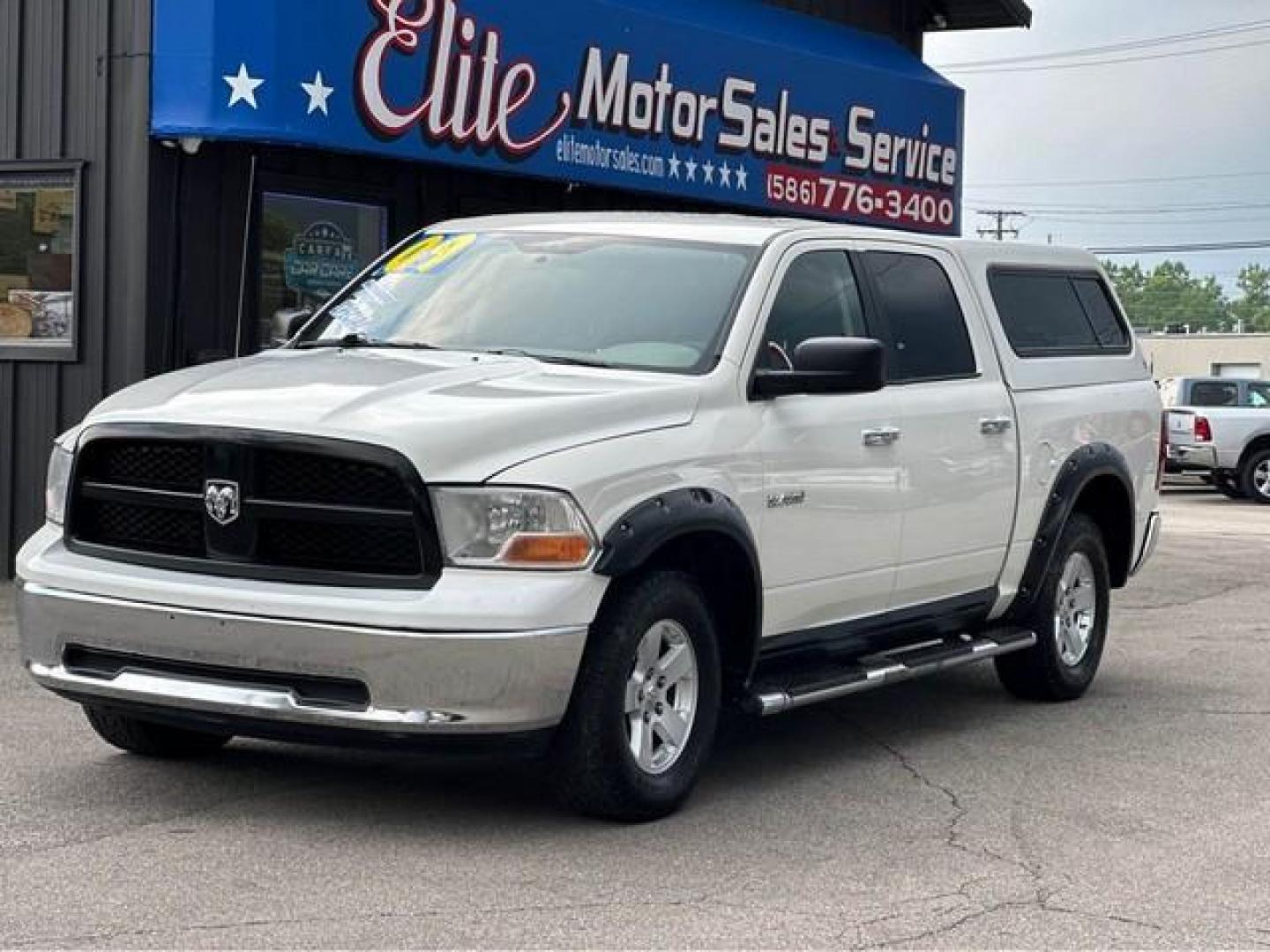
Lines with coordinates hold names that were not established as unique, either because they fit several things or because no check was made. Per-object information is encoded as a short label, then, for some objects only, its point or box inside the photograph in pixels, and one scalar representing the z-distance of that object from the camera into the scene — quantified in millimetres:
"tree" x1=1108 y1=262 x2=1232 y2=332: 168625
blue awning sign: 11141
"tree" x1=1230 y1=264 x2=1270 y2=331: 171362
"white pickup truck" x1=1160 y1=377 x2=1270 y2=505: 26516
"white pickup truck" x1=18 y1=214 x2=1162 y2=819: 5672
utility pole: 92975
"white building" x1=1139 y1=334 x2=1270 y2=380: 76312
